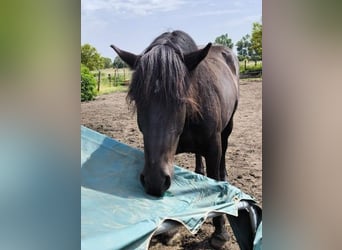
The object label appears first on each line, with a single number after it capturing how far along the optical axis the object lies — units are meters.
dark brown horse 1.49
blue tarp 1.29
